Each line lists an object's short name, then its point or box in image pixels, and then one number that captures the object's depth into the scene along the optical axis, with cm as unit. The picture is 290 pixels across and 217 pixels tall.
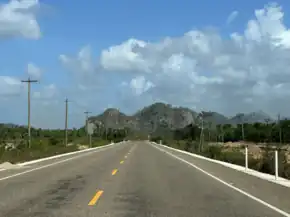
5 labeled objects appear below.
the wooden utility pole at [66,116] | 8475
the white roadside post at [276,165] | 1878
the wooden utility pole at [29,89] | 6072
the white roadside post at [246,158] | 2412
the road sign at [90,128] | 10968
